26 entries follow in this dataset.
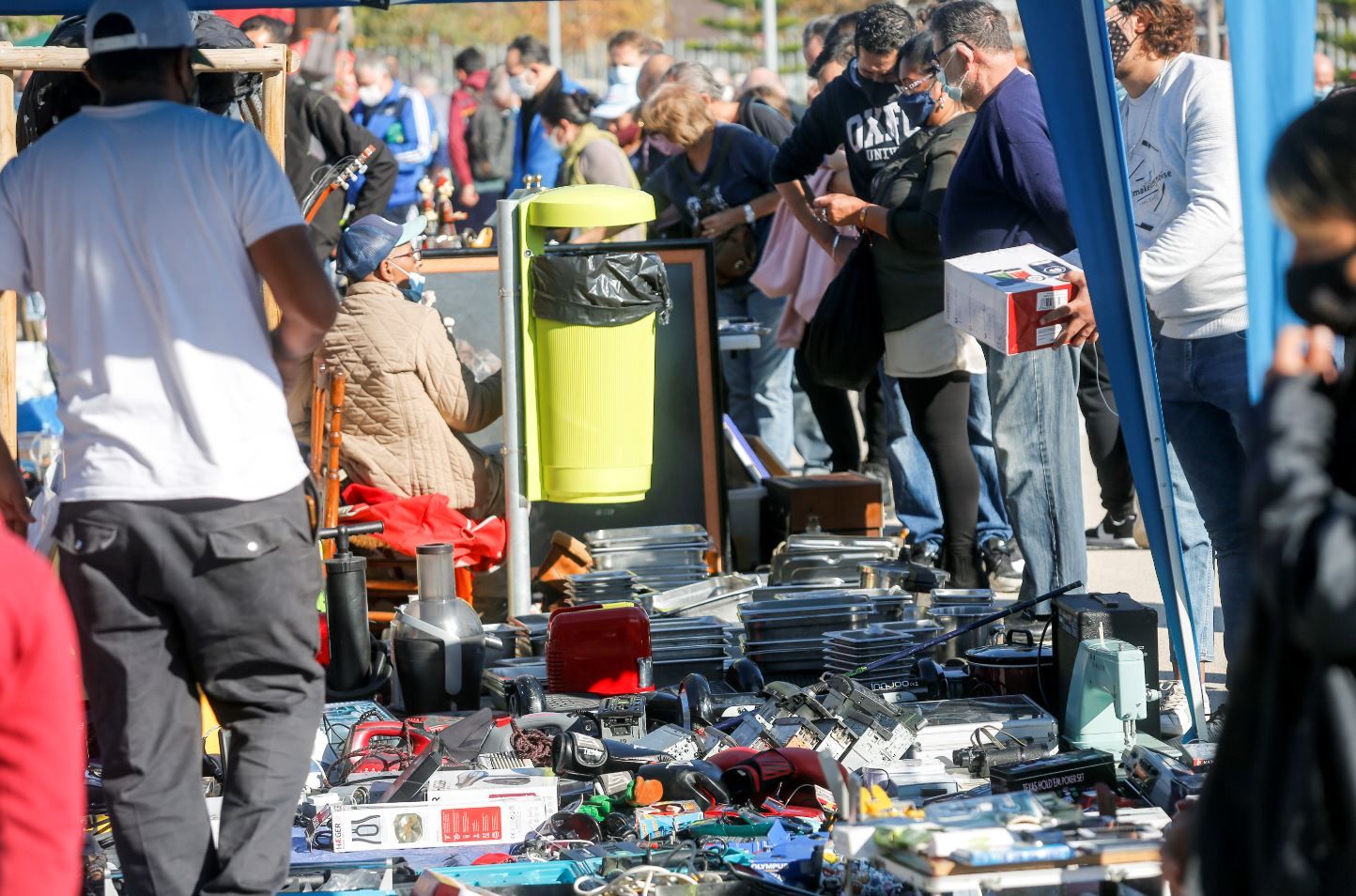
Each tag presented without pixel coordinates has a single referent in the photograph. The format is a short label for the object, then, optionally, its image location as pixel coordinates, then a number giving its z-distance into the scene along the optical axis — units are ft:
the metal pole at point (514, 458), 41.37
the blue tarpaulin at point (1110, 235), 26.53
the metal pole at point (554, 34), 152.53
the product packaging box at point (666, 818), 26.50
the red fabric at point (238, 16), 77.73
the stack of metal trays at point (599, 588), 40.57
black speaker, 30.22
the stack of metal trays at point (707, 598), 39.75
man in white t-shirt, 20.16
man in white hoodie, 30.53
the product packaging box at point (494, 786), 27.22
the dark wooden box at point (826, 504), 46.52
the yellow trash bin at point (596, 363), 41.04
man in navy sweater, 36.17
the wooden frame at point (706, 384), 46.29
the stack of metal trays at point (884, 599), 37.70
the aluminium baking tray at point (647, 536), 43.75
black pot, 32.53
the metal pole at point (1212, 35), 84.53
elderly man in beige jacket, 42.04
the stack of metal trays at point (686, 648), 36.45
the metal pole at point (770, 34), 145.73
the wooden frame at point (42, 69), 32.24
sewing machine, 29.25
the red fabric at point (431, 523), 41.71
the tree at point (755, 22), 229.45
